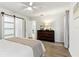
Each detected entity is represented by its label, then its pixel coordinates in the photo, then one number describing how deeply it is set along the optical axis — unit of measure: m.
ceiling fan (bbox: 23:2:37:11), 2.25
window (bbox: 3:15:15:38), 2.90
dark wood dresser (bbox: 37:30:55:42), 4.09
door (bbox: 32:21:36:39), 4.80
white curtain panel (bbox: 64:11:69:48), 2.82
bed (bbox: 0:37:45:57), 0.99
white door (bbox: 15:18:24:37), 4.20
